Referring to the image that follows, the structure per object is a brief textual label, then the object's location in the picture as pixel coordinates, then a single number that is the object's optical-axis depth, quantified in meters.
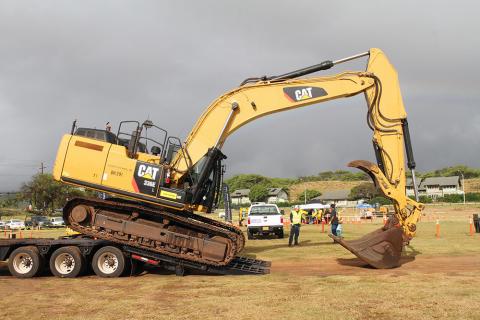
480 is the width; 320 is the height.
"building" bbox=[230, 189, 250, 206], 141.73
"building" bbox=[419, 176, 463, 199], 115.25
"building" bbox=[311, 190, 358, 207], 114.88
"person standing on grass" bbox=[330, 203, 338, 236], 20.73
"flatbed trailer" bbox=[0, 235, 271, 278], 11.50
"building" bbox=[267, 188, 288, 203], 132.73
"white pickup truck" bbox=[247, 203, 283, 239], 23.30
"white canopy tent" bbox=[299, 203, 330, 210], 52.71
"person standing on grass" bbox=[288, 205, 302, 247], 19.20
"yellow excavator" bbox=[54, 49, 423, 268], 11.60
